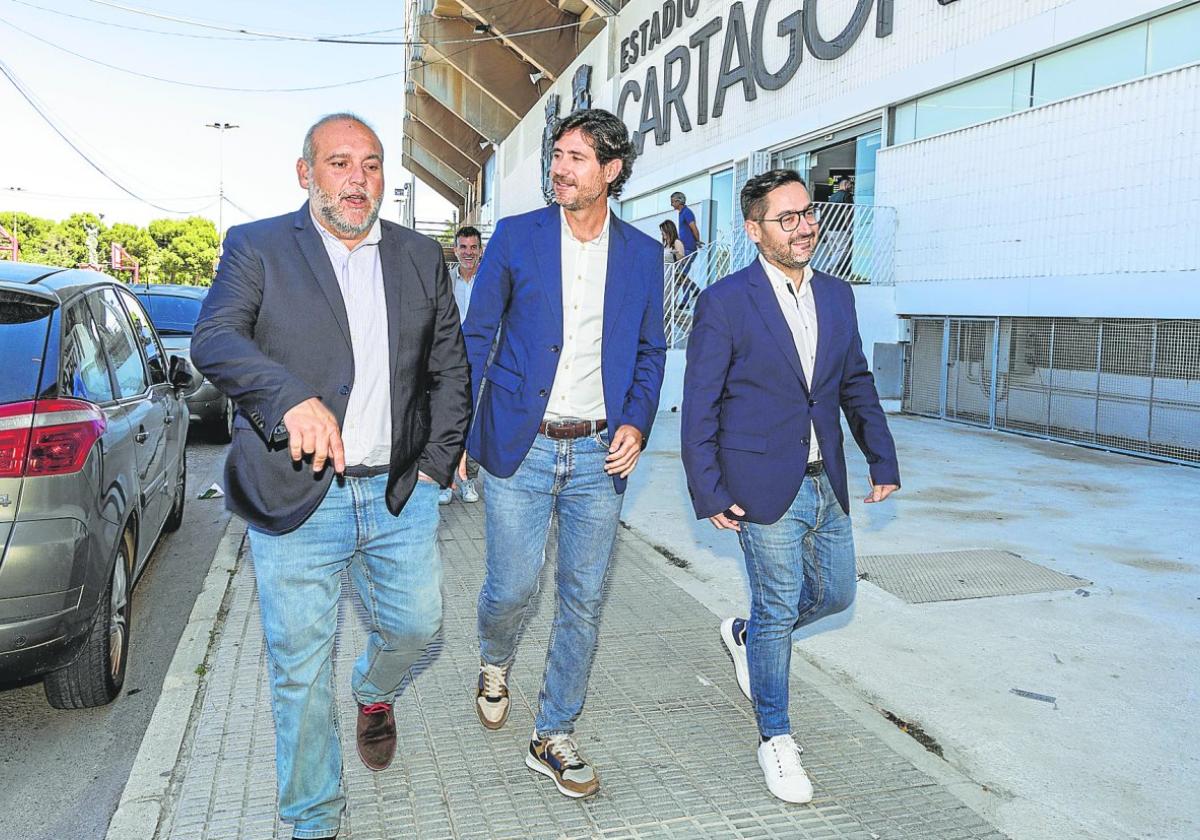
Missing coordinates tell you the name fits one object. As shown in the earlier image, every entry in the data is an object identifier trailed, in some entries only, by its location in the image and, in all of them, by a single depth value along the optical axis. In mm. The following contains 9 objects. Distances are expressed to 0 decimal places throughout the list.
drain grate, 5402
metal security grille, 9930
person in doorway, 14602
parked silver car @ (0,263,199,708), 3309
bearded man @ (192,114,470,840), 2543
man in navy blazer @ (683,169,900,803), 3191
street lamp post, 69188
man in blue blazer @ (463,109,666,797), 3102
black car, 10367
